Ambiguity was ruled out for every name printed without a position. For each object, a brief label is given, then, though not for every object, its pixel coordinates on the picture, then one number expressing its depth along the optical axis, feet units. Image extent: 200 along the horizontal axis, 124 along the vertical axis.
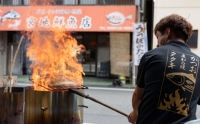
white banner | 51.49
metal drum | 14.51
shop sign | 54.60
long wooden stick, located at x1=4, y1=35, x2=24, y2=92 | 17.17
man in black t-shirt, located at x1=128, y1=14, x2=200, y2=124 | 7.50
